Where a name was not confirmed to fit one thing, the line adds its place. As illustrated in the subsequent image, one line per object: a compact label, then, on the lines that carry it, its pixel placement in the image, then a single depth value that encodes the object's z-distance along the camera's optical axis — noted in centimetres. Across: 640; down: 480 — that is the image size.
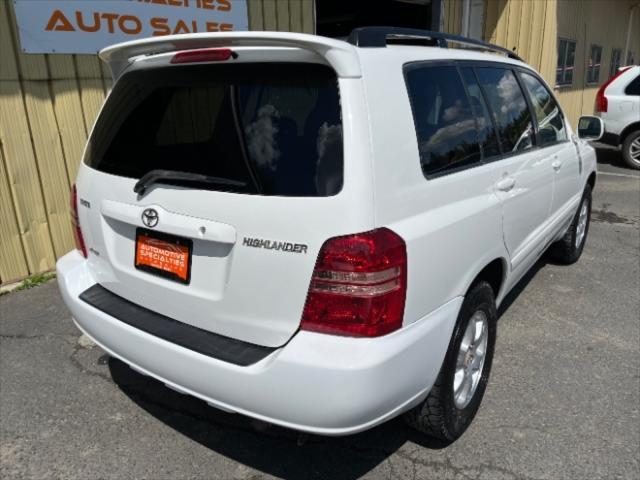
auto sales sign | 413
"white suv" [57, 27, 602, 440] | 178
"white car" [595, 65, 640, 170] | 981
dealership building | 414
